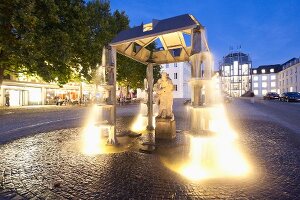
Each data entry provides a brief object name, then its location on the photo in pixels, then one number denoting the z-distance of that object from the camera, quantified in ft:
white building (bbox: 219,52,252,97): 349.82
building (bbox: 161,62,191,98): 247.91
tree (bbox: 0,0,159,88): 56.75
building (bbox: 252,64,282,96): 361.71
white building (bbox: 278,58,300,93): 242.17
